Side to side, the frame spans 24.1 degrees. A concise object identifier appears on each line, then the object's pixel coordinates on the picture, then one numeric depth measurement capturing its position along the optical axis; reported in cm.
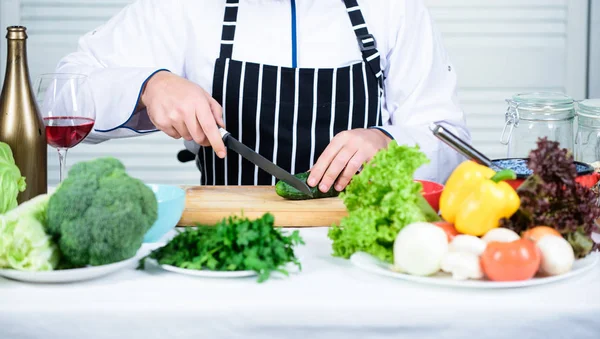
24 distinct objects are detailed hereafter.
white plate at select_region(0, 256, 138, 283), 167
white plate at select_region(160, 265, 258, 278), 170
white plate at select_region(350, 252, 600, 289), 167
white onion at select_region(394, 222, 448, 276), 168
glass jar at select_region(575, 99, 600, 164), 213
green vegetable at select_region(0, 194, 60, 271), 167
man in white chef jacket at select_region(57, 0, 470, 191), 246
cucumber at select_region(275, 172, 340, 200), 213
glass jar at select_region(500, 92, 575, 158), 212
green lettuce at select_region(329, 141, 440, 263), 174
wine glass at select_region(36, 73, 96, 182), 197
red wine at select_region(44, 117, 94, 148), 200
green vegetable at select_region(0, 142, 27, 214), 185
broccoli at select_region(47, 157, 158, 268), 166
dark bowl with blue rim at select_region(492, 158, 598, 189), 185
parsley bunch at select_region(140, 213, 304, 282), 170
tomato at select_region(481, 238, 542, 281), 166
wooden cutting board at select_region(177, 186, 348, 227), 204
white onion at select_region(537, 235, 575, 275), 169
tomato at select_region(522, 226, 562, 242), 172
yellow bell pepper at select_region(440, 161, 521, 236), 174
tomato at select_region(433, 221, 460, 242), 174
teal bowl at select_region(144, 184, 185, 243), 184
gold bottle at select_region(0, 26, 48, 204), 197
